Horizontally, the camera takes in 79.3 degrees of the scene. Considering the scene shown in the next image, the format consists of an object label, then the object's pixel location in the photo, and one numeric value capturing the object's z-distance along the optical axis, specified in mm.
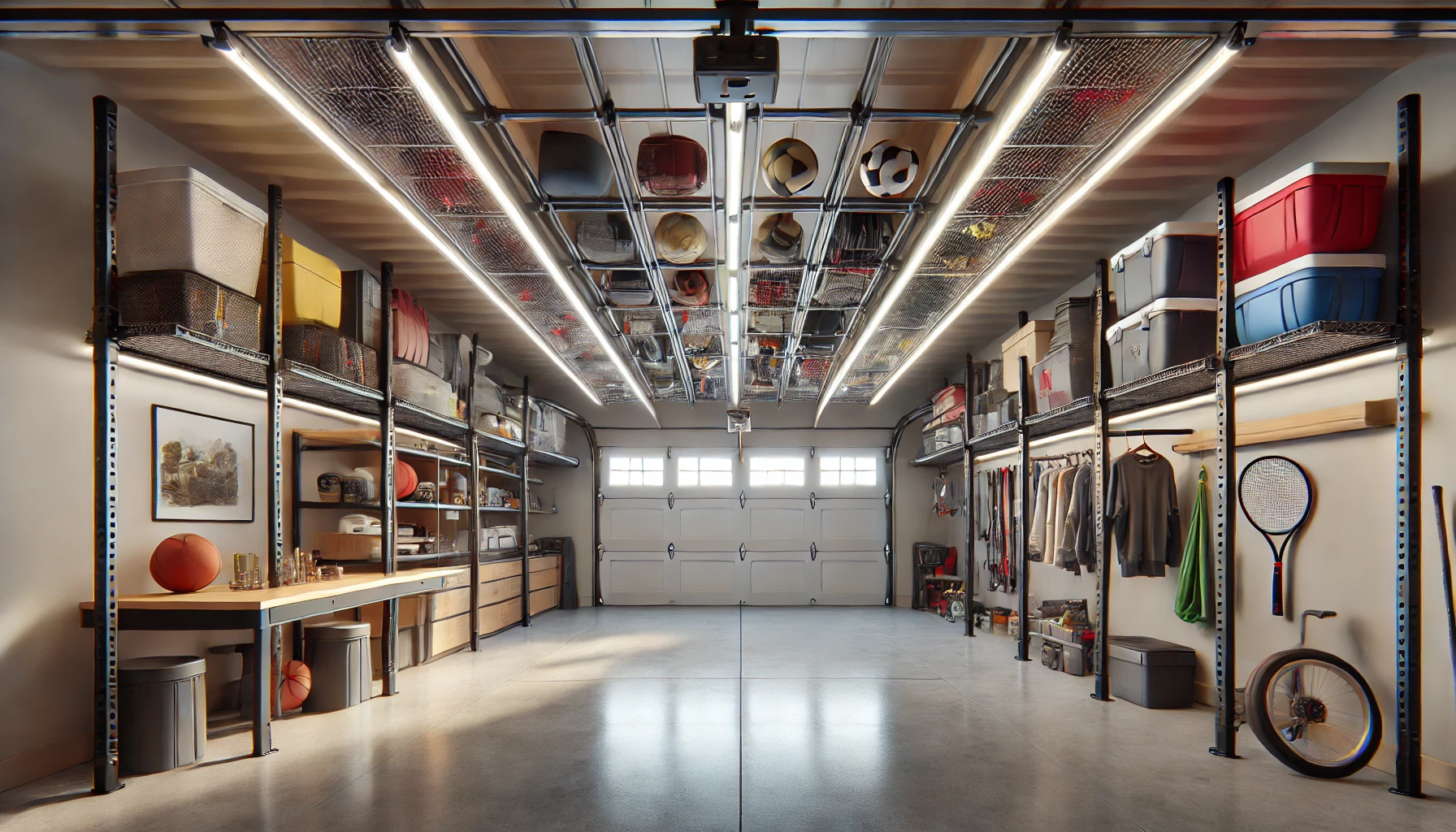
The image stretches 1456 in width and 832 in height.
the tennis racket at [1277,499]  5180
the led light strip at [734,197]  3909
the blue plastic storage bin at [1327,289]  4297
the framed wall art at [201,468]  5398
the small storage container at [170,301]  4430
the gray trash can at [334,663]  6102
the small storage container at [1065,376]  7105
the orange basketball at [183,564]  4863
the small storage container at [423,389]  7320
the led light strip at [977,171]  3582
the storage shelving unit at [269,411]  4145
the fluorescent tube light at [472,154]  3449
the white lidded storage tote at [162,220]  4492
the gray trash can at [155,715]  4473
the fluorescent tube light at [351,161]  3477
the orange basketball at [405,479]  7527
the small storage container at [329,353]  5809
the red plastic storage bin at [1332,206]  4352
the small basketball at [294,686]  5805
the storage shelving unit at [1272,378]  4070
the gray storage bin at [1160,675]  6059
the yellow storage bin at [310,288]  5703
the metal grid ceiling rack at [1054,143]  3648
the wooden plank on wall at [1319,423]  4598
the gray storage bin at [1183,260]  5457
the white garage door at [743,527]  14195
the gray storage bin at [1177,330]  5469
